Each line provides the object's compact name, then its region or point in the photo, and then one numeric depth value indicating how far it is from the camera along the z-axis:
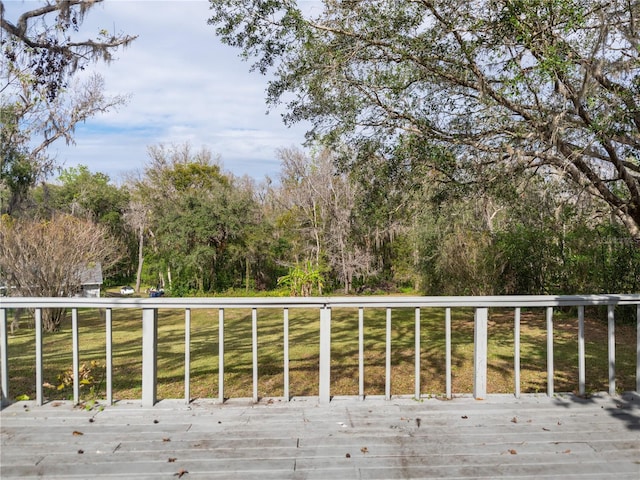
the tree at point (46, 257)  8.63
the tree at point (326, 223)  16.84
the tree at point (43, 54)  6.82
